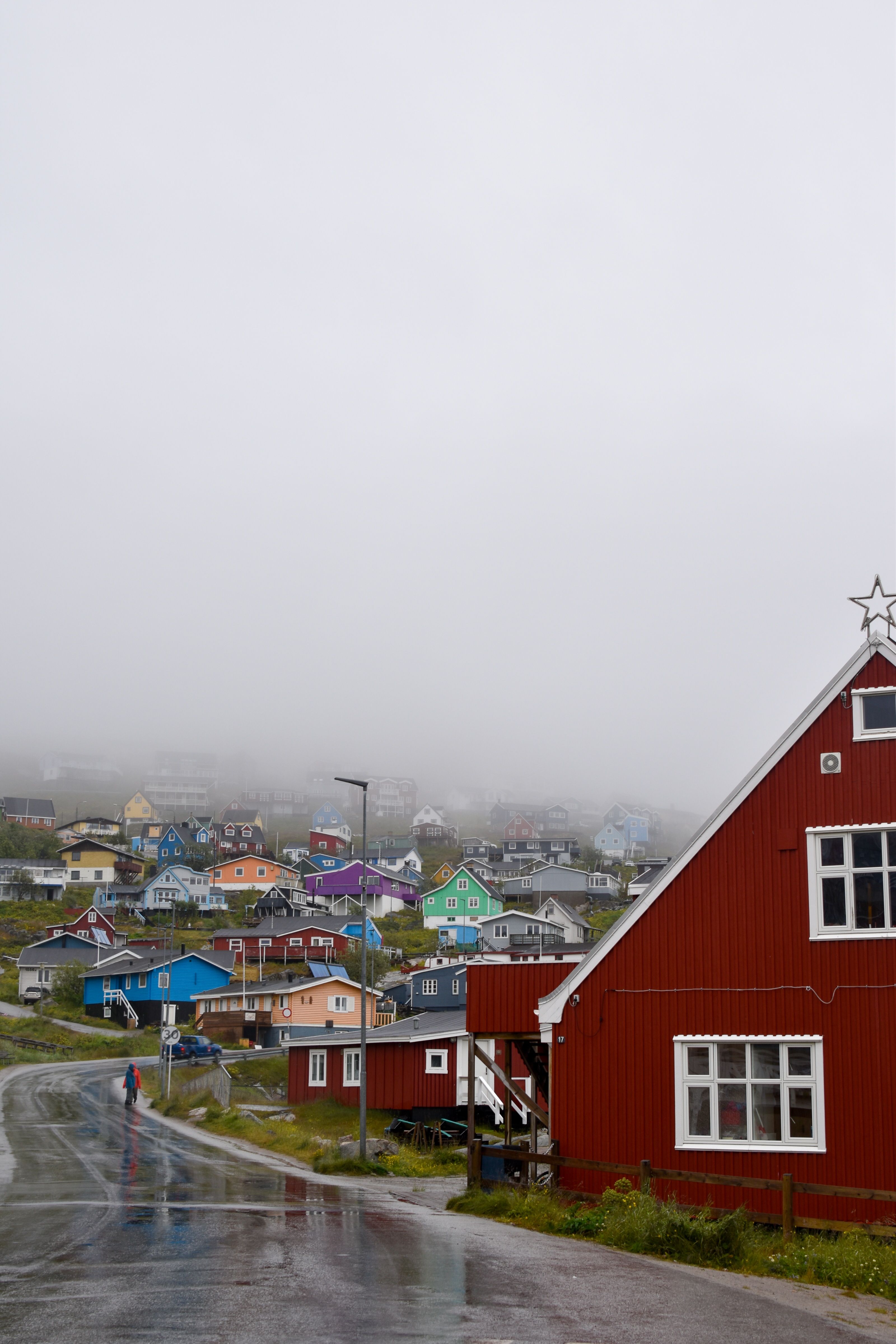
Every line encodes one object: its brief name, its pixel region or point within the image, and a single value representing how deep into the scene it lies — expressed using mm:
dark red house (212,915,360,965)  101500
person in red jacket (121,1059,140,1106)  52250
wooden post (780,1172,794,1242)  17188
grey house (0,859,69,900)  135000
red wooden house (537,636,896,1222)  19203
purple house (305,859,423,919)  131000
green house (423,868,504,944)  124000
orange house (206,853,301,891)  144500
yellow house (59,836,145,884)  147750
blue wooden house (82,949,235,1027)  92062
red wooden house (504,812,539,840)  193000
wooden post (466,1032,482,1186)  23562
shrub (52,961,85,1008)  94438
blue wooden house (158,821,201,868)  162875
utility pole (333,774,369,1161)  31469
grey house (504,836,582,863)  174875
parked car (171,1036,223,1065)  69812
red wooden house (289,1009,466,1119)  44562
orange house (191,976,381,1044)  76000
